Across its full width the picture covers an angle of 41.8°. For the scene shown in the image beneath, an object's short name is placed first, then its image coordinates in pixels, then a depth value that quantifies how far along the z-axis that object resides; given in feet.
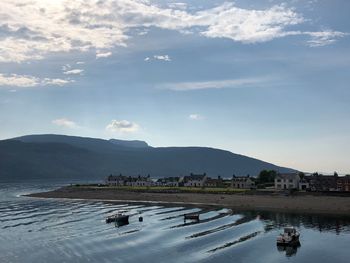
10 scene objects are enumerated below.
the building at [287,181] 514.52
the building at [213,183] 626.60
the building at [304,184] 513.04
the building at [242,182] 571.69
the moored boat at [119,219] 315.17
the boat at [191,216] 328.10
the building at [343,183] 498.69
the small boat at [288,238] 237.86
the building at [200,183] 651.33
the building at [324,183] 497.87
